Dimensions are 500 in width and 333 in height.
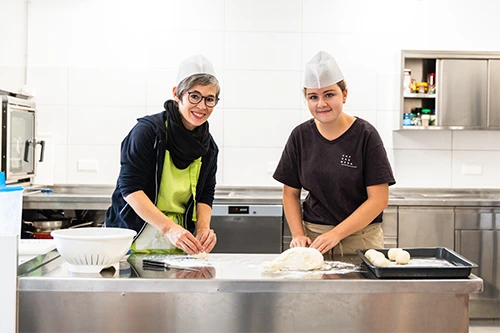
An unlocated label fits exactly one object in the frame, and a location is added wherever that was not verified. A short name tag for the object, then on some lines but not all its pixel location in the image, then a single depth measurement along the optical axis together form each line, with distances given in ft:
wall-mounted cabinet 14.10
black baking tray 5.75
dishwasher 12.79
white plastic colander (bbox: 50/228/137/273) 5.71
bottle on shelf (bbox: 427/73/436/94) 14.39
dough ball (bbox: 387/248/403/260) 6.35
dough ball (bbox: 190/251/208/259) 6.87
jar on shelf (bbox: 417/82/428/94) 14.46
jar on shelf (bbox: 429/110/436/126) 14.26
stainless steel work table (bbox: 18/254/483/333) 5.66
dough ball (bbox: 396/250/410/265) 6.20
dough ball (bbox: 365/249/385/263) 6.10
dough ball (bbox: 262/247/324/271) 6.25
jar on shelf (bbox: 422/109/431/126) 14.29
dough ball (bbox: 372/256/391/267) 5.86
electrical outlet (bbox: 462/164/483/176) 15.07
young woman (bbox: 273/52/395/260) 7.54
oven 12.47
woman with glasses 7.10
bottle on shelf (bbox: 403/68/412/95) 14.33
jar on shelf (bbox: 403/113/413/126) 14.37
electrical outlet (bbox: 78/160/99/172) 14.82
